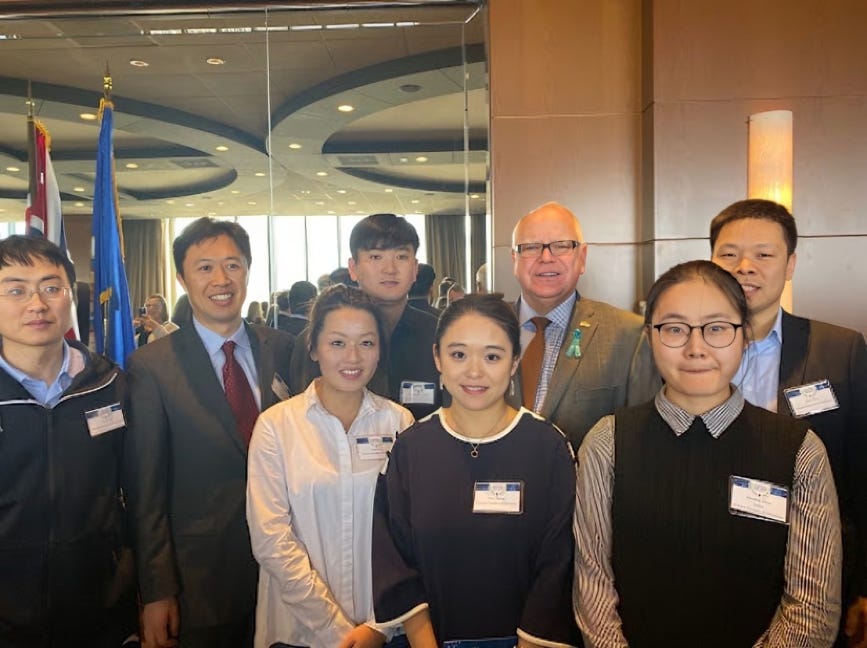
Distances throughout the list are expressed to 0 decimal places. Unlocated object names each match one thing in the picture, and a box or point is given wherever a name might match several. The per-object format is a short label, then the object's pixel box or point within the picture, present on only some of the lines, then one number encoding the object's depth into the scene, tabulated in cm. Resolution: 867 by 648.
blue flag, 326
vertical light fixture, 270
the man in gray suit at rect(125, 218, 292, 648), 199
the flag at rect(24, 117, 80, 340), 345
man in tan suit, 200
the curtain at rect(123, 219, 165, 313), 377
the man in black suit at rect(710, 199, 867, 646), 175
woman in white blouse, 178
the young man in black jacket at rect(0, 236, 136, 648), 183
